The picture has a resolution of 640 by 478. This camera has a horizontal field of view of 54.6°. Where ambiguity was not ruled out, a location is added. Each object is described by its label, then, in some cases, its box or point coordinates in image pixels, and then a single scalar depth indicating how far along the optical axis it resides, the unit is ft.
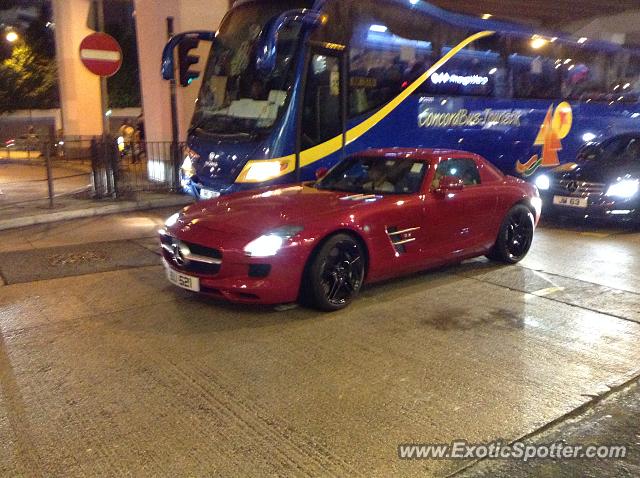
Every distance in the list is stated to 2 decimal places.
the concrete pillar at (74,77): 70.95
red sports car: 17.19
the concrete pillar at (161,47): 43.55
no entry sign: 33.91
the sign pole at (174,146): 43.14
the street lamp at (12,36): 95.64
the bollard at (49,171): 36.46
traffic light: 33.09
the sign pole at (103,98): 38.32
